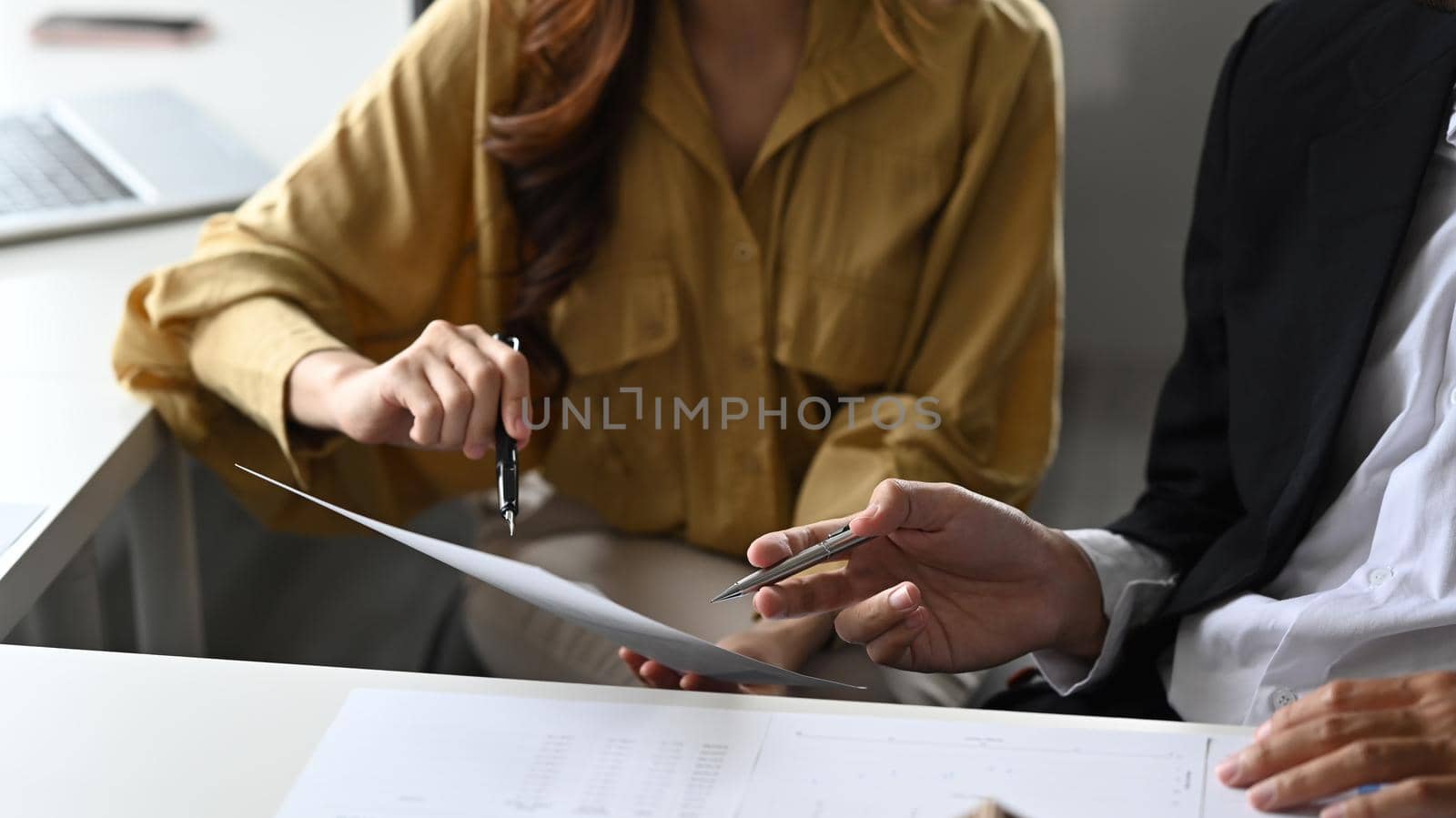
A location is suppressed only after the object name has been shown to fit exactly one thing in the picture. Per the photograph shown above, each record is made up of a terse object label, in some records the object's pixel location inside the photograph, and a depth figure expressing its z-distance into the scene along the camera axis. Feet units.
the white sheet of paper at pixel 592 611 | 6.51
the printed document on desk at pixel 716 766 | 6.37
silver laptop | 9.38
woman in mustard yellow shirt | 8.48
